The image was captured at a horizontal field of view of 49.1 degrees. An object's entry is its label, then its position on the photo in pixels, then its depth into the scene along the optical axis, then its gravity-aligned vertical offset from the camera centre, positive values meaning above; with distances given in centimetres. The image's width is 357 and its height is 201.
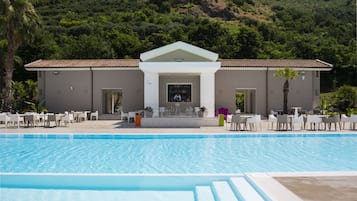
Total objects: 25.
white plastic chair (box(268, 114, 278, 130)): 1794 -60
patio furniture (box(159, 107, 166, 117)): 2010 -28
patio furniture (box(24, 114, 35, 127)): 1850 -62
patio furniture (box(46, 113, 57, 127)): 1886 -58
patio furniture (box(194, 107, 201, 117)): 1991 -23
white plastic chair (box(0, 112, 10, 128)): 1890 -64
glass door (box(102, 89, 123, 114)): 2668 +34
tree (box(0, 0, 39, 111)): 2367 +479
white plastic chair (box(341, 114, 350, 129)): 1822 -59
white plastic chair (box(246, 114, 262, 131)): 1727 -62
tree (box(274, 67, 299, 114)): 2289 +182
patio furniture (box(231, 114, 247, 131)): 1725 -58
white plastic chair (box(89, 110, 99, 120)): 2373 -60
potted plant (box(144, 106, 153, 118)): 2005 -34
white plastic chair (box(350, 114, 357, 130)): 1778 -57
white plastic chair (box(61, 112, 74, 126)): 1928 -65
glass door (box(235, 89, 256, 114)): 2610 +34
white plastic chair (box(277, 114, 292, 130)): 1742 -58
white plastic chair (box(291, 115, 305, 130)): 1773 -59
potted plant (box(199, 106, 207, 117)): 1995 -28
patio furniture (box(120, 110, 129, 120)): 2226 -55
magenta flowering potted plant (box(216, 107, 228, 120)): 2342 -31
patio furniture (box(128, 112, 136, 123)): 2128 -52
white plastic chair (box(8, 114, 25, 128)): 1873 -63
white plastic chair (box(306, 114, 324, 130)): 1770 -58
